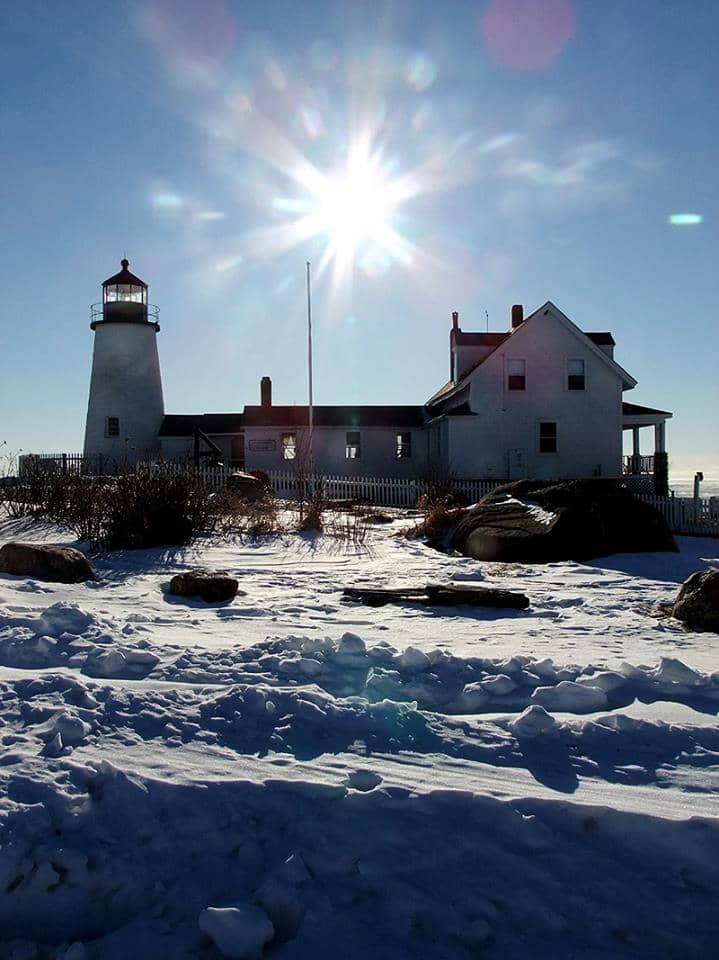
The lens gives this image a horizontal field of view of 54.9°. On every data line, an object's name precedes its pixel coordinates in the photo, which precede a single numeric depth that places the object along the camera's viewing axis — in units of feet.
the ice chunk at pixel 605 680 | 14.32
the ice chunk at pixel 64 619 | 18.07
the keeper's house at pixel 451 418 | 92.84
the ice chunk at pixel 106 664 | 15.01
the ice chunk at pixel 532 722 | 12.07
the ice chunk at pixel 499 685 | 14.06
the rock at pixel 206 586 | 24.14
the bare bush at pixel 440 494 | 59.06
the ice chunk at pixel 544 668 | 15.11
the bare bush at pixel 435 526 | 42.45
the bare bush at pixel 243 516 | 42.73
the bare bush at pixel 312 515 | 45.01
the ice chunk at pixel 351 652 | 15.78
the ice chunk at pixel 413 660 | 15.48
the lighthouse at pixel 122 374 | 116.16
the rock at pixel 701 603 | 20.39
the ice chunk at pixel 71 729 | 11.55
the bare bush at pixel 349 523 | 42.86
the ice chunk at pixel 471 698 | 13.34
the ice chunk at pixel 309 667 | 14.97
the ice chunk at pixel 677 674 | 14.71
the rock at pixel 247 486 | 58.34
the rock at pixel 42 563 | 26.32
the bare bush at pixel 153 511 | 36.78
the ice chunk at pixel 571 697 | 13.35
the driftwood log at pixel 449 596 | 23.72
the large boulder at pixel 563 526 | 34.45
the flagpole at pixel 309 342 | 94.89
